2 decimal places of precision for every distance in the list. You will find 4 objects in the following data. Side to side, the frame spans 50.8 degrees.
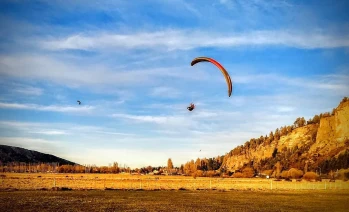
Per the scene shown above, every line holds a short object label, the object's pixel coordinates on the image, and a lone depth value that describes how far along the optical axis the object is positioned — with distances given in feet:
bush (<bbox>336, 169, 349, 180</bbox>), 396.78
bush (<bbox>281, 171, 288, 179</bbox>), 529.69
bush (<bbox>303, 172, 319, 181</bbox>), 417.30
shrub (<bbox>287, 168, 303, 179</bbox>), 498.07
